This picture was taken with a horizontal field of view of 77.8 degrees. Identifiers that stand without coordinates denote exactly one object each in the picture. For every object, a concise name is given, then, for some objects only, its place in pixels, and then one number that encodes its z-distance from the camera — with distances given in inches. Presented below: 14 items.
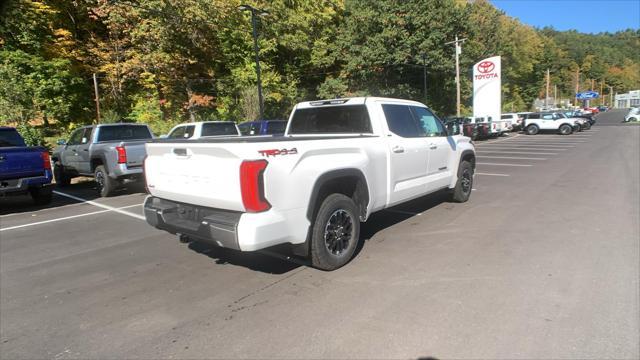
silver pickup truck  381.7
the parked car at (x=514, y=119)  1292.3
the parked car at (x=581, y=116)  1355.8
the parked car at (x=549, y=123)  1184.8
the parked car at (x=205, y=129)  474.3
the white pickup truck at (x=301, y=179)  145.5
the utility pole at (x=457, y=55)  1367.5
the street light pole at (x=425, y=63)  1434.5
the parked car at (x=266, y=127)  581.1
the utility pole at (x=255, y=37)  762.1
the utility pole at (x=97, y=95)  972.4
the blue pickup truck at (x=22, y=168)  319.6
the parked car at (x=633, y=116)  1805.9
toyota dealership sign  1246.9
